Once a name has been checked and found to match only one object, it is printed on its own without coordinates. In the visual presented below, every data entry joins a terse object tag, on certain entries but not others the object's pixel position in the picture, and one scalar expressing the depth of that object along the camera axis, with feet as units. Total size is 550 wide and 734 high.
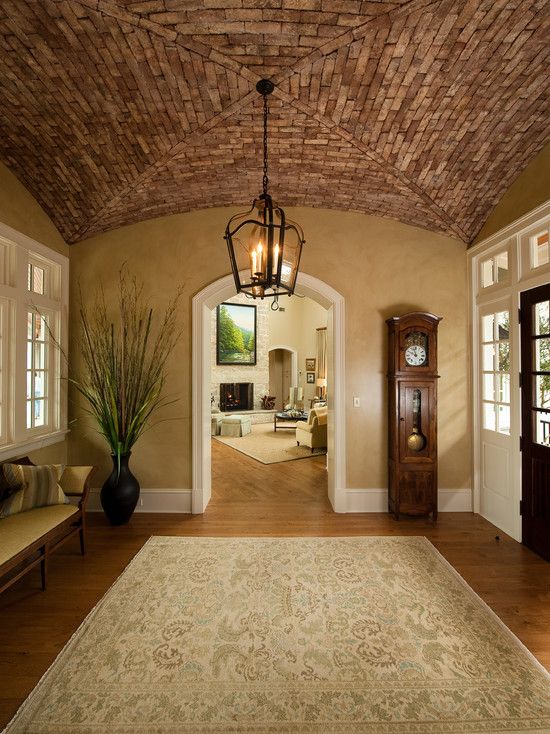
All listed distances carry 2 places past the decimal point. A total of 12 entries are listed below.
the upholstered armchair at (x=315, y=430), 23.49
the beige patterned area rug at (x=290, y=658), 5.49
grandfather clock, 12.69
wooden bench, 7.80
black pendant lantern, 5.86
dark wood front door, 10.42
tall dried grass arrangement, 12.85
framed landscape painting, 37.01
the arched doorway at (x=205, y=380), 13.58
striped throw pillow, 9.36
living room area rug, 22.44
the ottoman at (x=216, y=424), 30.07
